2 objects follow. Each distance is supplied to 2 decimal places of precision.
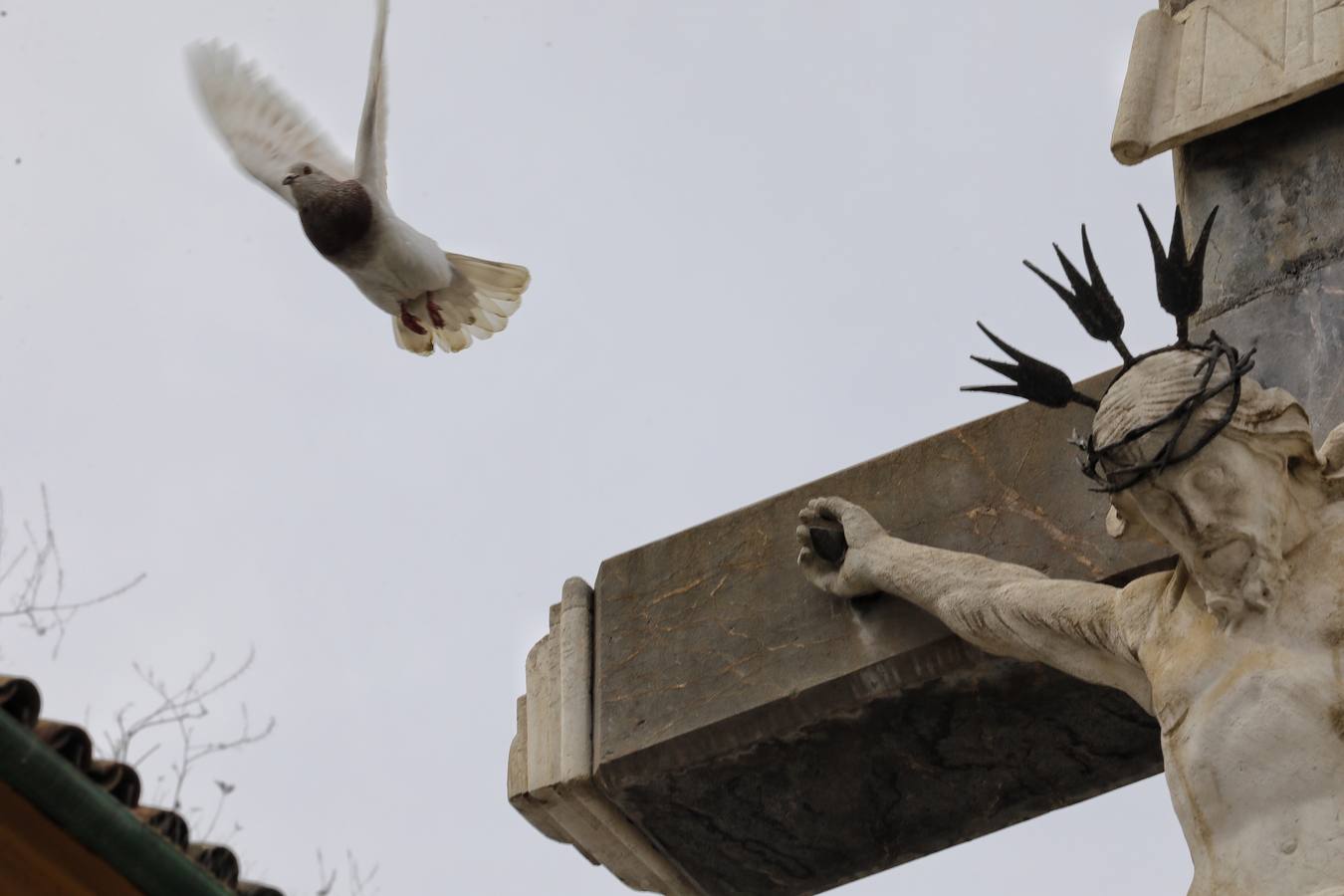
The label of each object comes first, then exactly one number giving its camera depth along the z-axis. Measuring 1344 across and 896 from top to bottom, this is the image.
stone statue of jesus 8.98
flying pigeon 16.39
